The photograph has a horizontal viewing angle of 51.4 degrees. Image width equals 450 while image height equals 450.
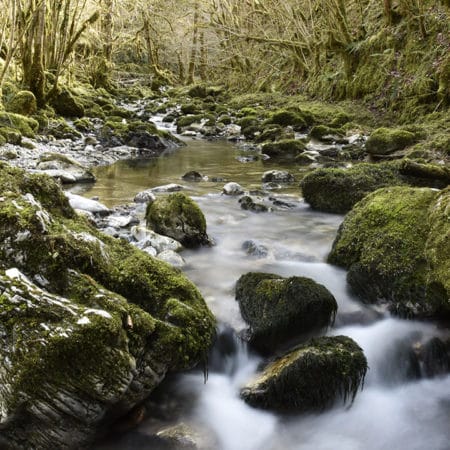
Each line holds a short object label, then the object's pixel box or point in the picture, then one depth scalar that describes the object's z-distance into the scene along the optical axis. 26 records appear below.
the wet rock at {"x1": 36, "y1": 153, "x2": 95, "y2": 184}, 7.45
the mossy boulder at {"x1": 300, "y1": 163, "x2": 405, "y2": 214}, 5.81
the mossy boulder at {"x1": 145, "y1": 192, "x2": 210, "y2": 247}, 4.64
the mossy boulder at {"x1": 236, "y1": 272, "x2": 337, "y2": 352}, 3.01
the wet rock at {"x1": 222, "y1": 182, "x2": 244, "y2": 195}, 6.99
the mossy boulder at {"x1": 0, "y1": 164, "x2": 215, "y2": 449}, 2.04
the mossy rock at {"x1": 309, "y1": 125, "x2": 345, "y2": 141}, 11.83
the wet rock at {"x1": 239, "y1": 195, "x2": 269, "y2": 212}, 6.11
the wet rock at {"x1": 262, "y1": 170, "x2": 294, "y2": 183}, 7.97
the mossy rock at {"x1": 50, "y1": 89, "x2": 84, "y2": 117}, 14.34
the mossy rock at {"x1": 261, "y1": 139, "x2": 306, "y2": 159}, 10.46
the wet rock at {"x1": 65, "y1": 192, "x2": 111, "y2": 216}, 5.46
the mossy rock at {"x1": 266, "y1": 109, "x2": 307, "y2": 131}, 13.80
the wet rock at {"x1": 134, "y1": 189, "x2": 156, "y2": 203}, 6.33
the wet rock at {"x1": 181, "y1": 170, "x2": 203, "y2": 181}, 8.12
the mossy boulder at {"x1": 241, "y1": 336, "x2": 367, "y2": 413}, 2.61
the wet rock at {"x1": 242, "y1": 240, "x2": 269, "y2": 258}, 4.55
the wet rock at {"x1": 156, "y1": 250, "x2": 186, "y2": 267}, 4.11
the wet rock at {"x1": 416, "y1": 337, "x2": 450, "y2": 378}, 2.98
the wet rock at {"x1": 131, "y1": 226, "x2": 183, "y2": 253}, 4.34
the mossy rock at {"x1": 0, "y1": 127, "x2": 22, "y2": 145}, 9.52
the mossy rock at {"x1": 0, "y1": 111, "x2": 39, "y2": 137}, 10.48
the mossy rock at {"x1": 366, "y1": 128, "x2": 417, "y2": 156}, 8.94
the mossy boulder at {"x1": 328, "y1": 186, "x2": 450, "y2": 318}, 3.20
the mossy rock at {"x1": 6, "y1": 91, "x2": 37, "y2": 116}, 11.76
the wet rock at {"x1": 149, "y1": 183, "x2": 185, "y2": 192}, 7.13
